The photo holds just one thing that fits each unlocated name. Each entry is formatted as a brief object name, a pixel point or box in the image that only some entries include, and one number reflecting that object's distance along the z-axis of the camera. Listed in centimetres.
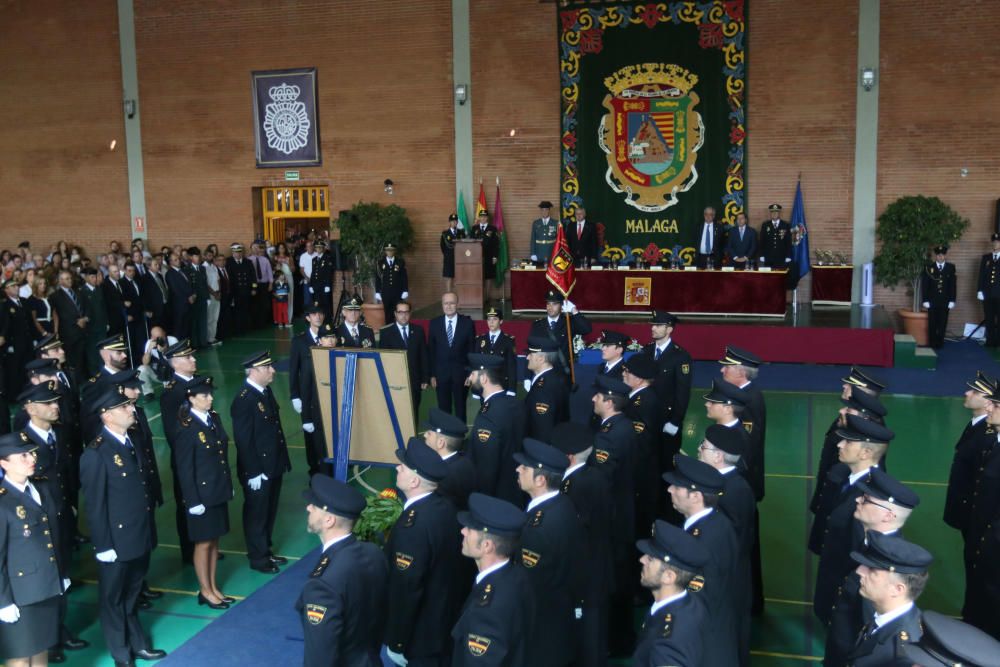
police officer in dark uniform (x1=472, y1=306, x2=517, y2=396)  941
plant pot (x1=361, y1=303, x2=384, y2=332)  1777
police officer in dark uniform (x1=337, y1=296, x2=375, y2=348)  920
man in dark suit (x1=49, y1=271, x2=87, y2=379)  1330
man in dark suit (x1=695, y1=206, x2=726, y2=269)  1675
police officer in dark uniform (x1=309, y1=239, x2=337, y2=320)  1850
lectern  1650
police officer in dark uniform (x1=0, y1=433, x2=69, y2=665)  481
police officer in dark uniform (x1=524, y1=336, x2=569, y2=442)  720
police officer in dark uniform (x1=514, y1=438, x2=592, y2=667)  437
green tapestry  1716
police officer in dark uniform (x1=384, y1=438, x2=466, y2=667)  445
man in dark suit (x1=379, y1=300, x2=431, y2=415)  960
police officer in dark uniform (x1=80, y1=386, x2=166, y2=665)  552
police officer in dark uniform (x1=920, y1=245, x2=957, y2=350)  1592
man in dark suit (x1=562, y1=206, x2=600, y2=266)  1698
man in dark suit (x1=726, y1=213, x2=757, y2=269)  1622
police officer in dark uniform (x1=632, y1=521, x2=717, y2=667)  347
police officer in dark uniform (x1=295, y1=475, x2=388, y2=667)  388
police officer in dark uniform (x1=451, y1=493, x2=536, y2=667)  372
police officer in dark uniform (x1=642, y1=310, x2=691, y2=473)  785
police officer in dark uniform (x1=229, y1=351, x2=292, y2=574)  686
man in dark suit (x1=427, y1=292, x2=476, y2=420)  995
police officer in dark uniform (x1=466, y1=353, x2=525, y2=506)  635
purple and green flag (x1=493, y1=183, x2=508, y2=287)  1814
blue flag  1650
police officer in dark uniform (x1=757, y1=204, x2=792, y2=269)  1648
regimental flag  1121
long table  1482
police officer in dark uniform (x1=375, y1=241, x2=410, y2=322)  1718
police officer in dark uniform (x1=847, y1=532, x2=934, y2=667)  356
